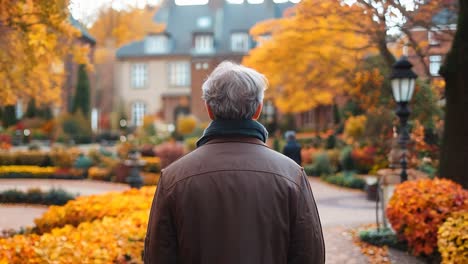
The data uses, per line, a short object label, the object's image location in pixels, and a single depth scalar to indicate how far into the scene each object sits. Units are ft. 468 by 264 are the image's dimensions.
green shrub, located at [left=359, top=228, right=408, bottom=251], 23.56
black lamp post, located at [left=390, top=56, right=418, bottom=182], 26.55
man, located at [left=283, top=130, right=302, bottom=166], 31.27
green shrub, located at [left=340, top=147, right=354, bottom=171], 61.52
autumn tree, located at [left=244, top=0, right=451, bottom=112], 30.40
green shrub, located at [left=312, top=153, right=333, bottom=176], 64.33
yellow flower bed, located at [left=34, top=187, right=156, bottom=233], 22.45
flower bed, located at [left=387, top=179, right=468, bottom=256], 19.30
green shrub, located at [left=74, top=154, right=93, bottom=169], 64.03
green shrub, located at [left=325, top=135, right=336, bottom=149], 77.30
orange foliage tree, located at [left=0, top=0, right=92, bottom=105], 20.40
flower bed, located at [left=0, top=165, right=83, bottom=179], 61.98
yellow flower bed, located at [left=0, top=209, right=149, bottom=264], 13.58
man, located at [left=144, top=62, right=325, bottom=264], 6.69
